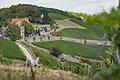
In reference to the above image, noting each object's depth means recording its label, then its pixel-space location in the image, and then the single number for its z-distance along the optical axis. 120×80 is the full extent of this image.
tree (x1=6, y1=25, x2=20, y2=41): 120.96
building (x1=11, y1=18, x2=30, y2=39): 128.84
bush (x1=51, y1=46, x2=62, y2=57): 96.25
